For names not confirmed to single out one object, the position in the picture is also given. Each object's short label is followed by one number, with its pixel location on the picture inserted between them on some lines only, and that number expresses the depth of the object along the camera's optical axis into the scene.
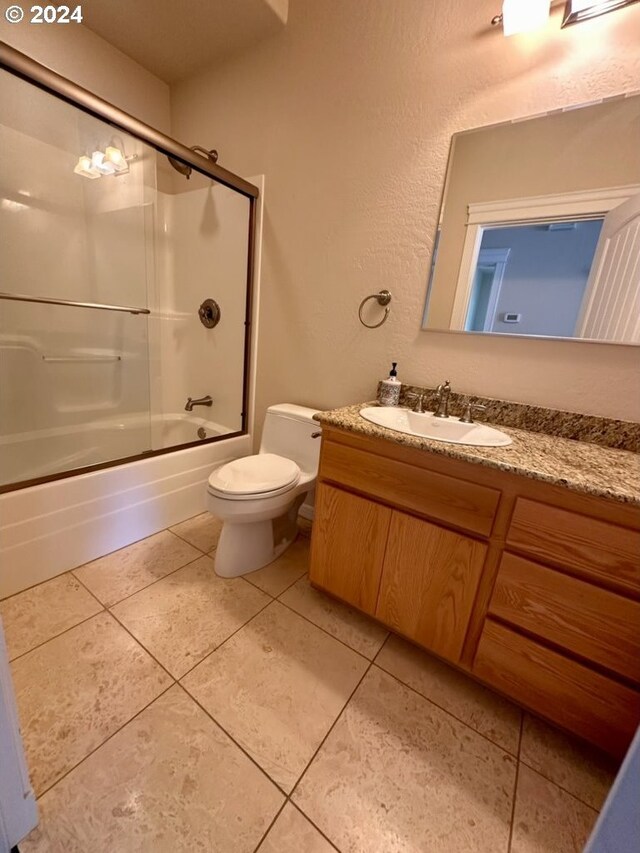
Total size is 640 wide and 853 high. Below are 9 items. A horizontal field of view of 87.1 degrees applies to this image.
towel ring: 1.50
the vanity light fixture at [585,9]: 1.00
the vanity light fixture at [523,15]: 1.06
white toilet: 1.33
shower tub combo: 1.42
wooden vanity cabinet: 0.80
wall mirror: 1.07
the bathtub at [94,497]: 1.27
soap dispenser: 1.45
